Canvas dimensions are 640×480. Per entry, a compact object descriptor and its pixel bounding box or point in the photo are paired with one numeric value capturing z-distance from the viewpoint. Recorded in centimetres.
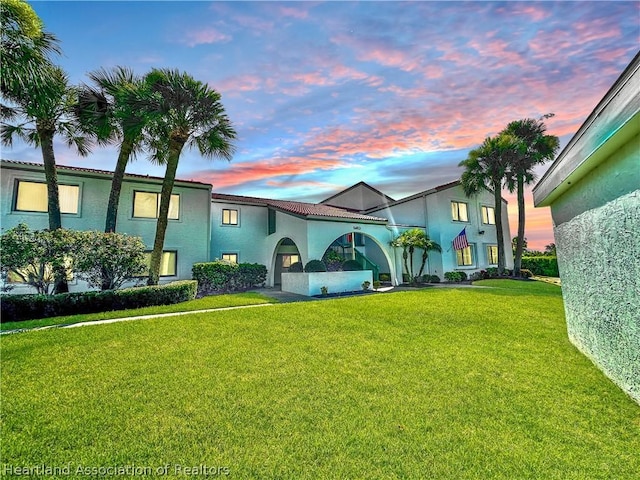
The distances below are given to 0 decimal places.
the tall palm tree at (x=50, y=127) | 1198
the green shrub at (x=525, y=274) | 2328
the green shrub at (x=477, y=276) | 2325
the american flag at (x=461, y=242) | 2014
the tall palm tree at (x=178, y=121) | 1285
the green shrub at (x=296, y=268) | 1812
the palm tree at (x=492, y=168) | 2205
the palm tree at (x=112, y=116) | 1330
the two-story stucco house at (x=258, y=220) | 1462
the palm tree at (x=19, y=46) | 899
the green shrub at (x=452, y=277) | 2147
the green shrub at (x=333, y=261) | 1734
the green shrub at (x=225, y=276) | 1652
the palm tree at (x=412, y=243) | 1917
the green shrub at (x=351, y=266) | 1784
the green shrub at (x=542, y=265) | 2622
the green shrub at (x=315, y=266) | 1555
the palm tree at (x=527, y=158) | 2236
